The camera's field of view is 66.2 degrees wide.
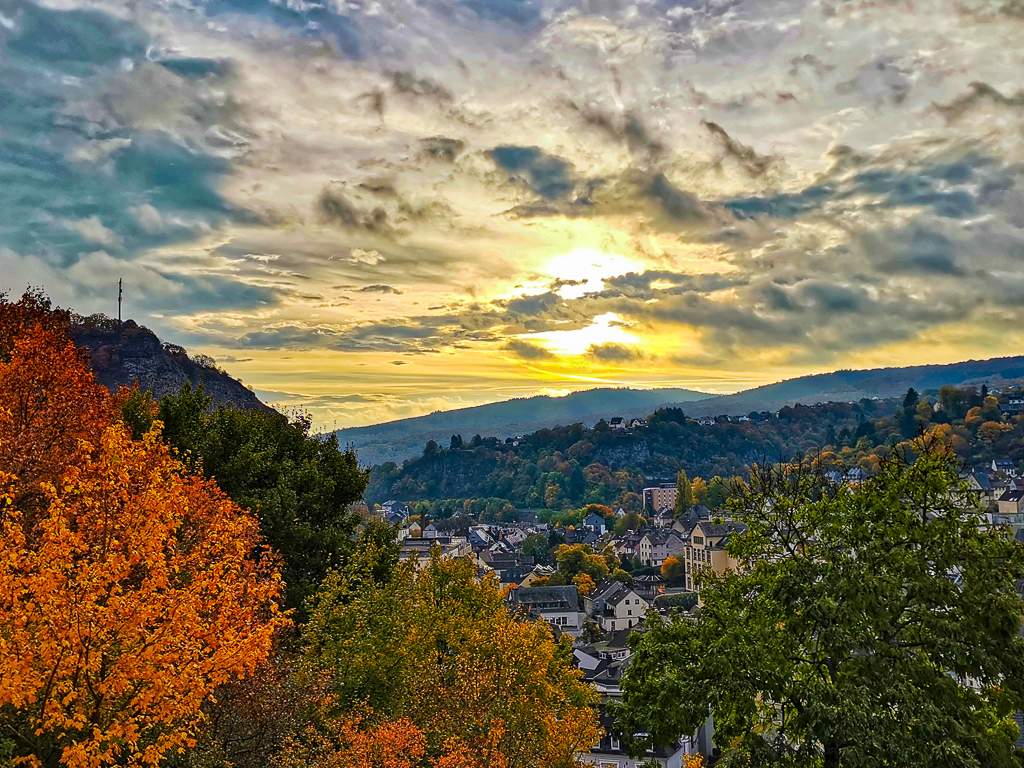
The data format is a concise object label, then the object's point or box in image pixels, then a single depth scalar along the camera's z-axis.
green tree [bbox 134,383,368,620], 30.03
